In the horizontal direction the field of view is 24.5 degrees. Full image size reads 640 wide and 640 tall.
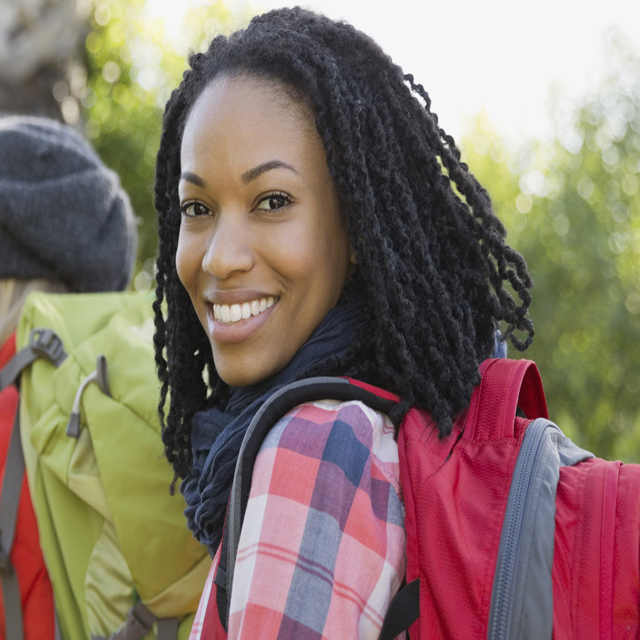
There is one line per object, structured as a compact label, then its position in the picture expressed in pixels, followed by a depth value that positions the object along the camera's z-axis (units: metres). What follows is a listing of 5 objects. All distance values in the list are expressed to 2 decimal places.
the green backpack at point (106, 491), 1.06
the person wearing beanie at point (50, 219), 1.29
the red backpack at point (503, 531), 0.81
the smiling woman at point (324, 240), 0.92
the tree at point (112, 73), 5.96
